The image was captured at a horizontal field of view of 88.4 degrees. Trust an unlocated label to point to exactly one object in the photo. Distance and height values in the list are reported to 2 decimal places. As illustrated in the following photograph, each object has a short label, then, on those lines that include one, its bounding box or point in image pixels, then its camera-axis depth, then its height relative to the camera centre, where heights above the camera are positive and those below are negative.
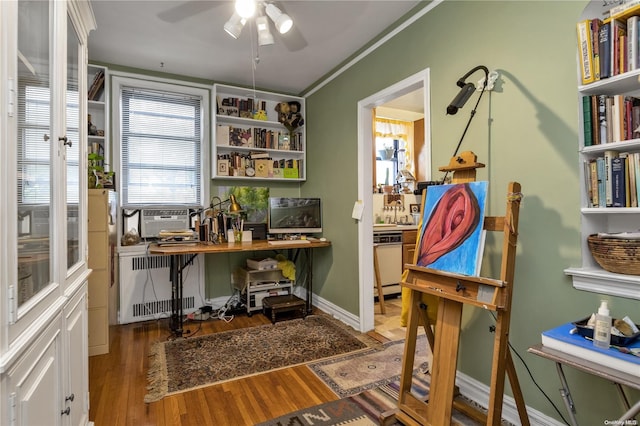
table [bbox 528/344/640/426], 1.08 -0.55
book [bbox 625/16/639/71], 1.36 +0.70
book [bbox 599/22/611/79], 1.42 +0.70
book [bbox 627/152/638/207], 1.38 +0.13
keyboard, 3.40 -0.29
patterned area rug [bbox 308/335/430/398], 2.22 -1.14
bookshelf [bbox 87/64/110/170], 3.27 +1.12
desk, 2.99 -0.32
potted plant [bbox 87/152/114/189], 2.66 +0.39
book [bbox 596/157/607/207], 1.47 +0.13
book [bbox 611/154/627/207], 1.41 +0.13
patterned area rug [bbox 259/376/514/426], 1.84 -1.16
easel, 1.43 -0.55
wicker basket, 1.33 -0.18
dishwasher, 4.11 -0.56
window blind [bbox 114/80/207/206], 3.55 +0.82
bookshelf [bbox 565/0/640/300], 1.38 +0.15
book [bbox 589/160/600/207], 1.50 +0.13
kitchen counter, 4.11 -0.17
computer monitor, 3.73 -0.01
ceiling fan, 2.06 +1.31
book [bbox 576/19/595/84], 1.47 +0.73
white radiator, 3.43 -0.76
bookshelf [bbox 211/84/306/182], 3.80 +0.93
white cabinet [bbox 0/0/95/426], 0.84 +0.01
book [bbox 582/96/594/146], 1.51 +0.42
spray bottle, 1.18 -0.43
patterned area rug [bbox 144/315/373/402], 2.31 -1.12
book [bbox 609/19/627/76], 1.40 +0.74
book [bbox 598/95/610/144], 1.48 +0.43
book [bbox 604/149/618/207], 1.45 +0.16
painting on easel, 1.61 -0.08
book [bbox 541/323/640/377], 1.10 -0.50
